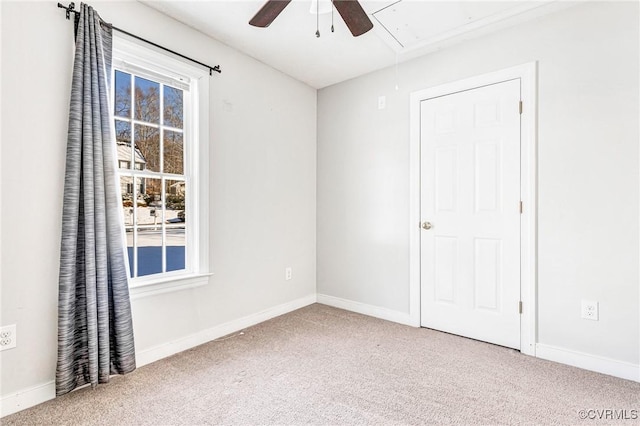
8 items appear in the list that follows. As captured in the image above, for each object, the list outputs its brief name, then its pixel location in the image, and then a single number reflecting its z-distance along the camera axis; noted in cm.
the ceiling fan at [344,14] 176
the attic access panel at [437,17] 234
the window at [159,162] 237
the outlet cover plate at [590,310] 225
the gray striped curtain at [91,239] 190
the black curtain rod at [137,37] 197
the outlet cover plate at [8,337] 177
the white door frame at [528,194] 248
